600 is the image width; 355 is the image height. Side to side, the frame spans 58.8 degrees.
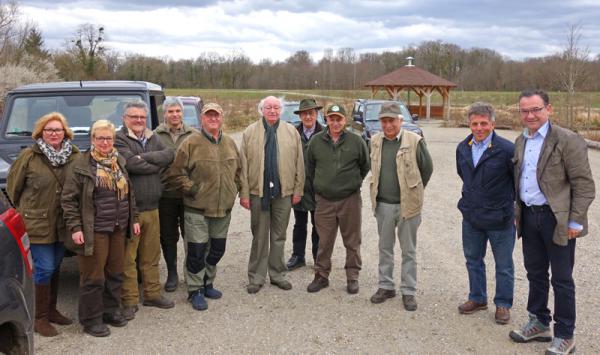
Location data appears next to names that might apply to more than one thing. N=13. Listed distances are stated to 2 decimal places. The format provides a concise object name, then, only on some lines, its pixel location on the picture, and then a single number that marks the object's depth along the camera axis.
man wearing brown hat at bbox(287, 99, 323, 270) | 5.84
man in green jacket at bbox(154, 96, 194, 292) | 4.91
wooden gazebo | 32.31
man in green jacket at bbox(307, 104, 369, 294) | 5.06
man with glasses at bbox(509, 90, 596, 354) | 3.70
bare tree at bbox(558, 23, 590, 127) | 22.61
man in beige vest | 4.72
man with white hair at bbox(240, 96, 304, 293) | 5.07
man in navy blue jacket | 4.28
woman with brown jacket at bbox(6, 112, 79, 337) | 3.99
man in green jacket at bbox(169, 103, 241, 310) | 4.69
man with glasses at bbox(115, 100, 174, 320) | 4.34
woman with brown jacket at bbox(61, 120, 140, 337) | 3.97
